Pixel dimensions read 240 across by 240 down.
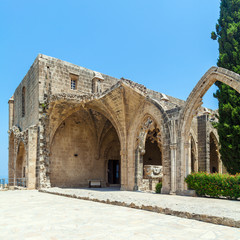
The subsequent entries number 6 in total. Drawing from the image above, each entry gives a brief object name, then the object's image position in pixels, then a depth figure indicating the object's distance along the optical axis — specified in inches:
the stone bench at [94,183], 606.4
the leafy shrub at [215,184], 333.2
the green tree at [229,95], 481.7
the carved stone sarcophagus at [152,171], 503.5
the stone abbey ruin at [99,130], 408.8
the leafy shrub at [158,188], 437.1
